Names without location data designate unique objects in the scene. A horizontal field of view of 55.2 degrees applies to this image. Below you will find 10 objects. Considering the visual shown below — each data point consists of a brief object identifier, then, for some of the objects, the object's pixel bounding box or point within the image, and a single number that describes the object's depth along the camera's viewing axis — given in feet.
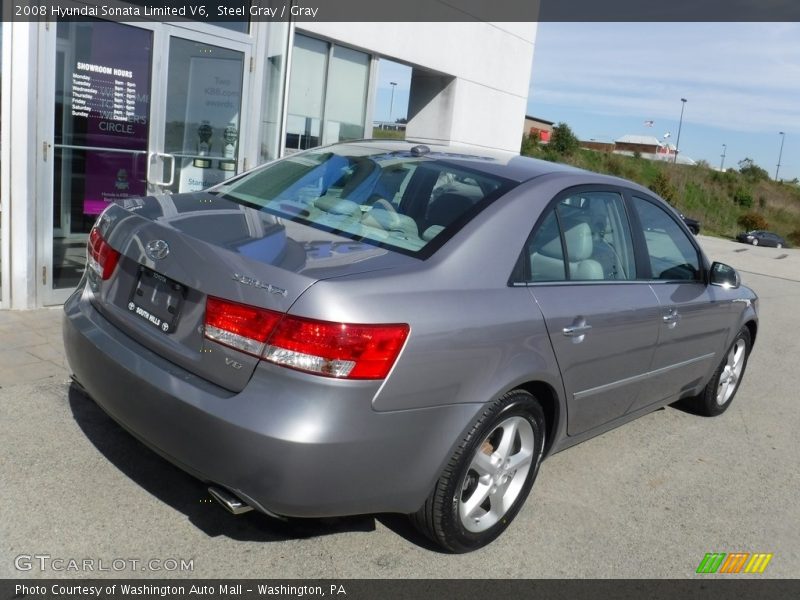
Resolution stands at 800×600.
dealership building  18.69
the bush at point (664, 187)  181.16
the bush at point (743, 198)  213.25
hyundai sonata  8.21
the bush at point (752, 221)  189.16
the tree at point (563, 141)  196.95
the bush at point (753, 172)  229.86
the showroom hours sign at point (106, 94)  19.69
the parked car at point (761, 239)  145.79
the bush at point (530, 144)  185.78
